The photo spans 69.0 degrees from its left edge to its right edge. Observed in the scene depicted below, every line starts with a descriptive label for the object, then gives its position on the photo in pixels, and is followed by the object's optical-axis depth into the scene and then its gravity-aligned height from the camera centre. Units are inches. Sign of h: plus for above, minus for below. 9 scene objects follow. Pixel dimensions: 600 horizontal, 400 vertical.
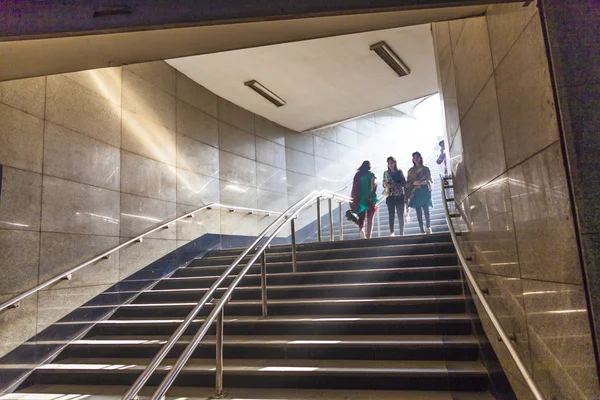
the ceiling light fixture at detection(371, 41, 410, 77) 242.4 +117.8
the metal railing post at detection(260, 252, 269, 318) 160.9 -7.8
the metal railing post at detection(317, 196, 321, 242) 269.8 +30.8
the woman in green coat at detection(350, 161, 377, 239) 278.5 +41.9
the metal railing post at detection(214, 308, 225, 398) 119.3 -26.7
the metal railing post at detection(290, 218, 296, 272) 200.5 +3.8
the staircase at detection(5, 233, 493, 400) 119.9 -24.2
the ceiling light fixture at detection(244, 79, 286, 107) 286.6 +119.6
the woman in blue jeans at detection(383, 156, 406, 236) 269.3 +42.7
